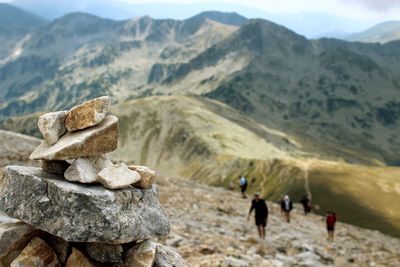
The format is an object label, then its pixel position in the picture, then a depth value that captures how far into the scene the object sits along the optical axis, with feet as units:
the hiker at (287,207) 164.86
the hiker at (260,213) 110.73
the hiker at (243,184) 206.80
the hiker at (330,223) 148.66
